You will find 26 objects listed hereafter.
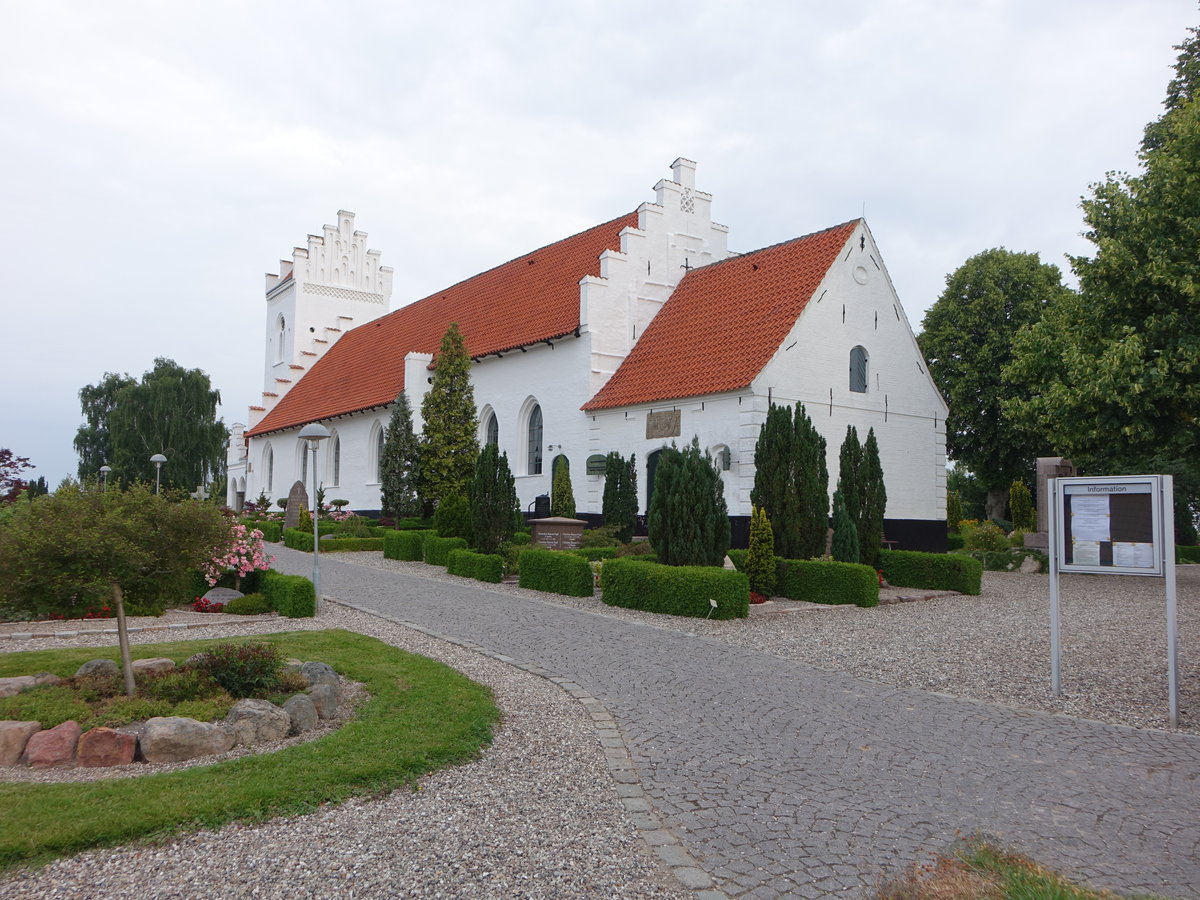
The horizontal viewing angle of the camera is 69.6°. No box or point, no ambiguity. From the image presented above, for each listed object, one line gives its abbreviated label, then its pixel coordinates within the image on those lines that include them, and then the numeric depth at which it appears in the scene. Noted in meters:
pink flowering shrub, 11.53
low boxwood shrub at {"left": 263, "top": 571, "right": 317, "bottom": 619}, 11.41
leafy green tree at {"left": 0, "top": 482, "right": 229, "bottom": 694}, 6.19
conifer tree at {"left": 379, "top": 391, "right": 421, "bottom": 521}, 25.98
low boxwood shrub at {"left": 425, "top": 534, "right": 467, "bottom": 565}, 18.16
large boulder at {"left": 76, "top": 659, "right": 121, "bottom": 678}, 7.01
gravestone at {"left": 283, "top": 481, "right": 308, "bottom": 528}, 26.84
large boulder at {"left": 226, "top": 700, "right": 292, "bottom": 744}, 5.66
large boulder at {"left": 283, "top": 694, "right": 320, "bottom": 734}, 6.01
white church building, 19.30
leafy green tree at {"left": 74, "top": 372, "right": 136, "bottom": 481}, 51.22
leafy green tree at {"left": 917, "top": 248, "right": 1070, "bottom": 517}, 29.12
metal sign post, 7.06
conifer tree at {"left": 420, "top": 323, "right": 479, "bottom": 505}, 24.64
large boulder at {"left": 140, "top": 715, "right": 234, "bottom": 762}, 5.34
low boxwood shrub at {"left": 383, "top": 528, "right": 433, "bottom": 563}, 19.80
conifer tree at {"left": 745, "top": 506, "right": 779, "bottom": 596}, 13.92
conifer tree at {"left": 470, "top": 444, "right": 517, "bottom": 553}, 16.84
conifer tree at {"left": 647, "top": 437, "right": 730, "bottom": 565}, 13.05
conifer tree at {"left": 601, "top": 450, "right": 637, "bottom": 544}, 20.33
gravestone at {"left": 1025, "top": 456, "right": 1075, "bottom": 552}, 22.91
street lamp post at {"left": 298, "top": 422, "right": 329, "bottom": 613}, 11.84
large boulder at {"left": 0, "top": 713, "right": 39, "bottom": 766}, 5.30
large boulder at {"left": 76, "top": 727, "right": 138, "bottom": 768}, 5.28
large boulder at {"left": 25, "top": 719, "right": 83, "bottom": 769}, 5.25
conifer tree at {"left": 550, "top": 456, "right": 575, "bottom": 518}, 22.00
